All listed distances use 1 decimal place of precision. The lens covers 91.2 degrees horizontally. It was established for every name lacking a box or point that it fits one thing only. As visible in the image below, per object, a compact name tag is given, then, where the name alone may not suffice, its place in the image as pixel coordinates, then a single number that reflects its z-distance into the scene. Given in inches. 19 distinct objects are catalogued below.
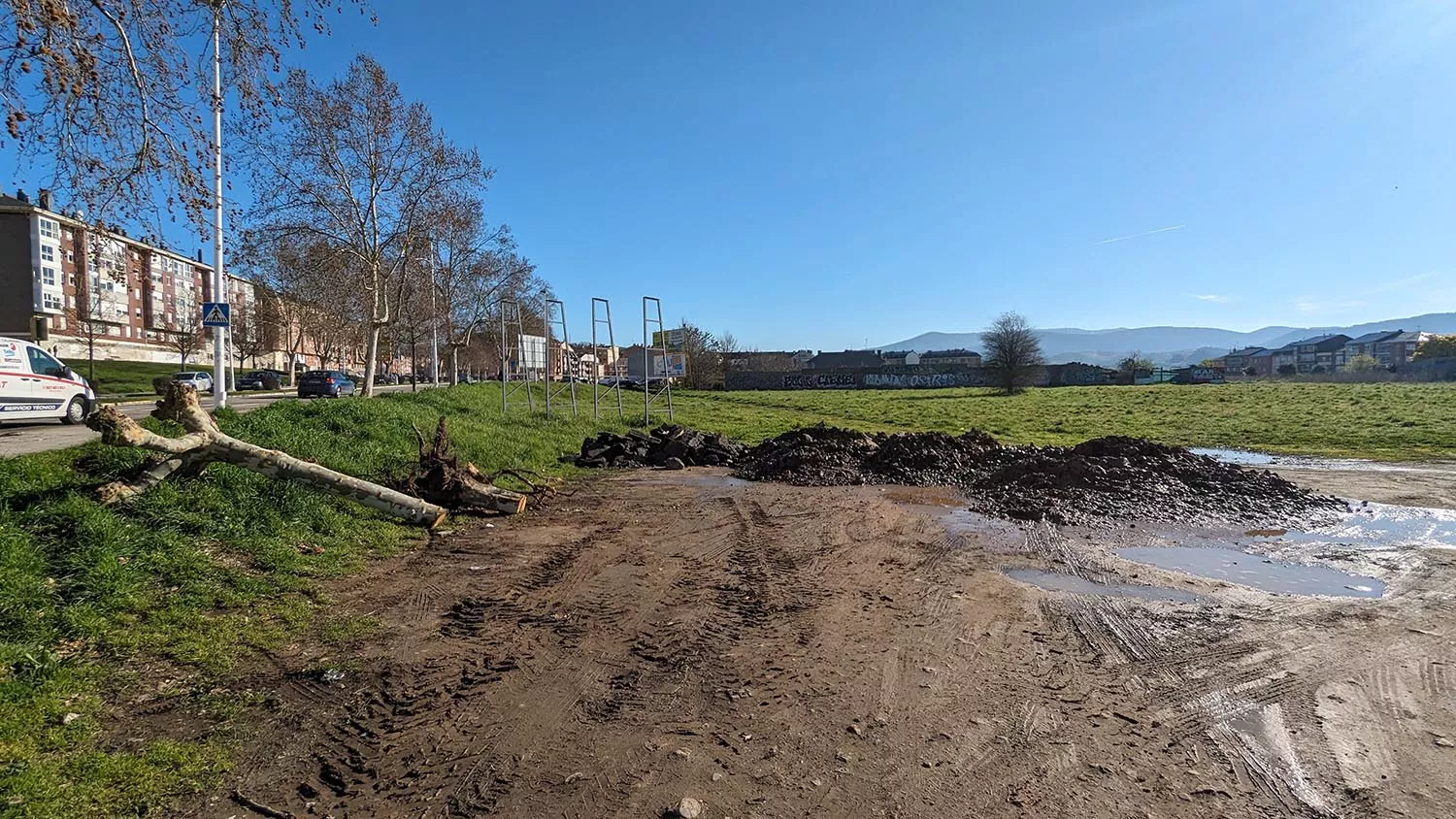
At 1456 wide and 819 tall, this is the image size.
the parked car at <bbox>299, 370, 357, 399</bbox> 1444.4
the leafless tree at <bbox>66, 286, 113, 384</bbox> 1578.5
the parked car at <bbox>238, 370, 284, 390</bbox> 1939.0
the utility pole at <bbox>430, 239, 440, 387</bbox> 1428.6
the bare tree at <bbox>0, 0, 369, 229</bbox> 174.2
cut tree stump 373.7
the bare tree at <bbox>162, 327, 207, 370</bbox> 1968.5
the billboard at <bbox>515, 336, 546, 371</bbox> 954.7
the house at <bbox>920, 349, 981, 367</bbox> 4516.2
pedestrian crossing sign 665.6
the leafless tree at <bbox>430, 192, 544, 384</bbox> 1021.2
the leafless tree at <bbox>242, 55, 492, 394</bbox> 850.8
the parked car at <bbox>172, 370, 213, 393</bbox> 1592.0
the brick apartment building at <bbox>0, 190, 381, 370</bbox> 2212.1
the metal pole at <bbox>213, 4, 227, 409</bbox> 686.5
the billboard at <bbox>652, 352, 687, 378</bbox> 932.0
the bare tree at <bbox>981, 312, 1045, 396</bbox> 2372.0
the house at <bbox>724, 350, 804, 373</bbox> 3565.5
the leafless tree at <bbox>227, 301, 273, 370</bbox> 2042.3
